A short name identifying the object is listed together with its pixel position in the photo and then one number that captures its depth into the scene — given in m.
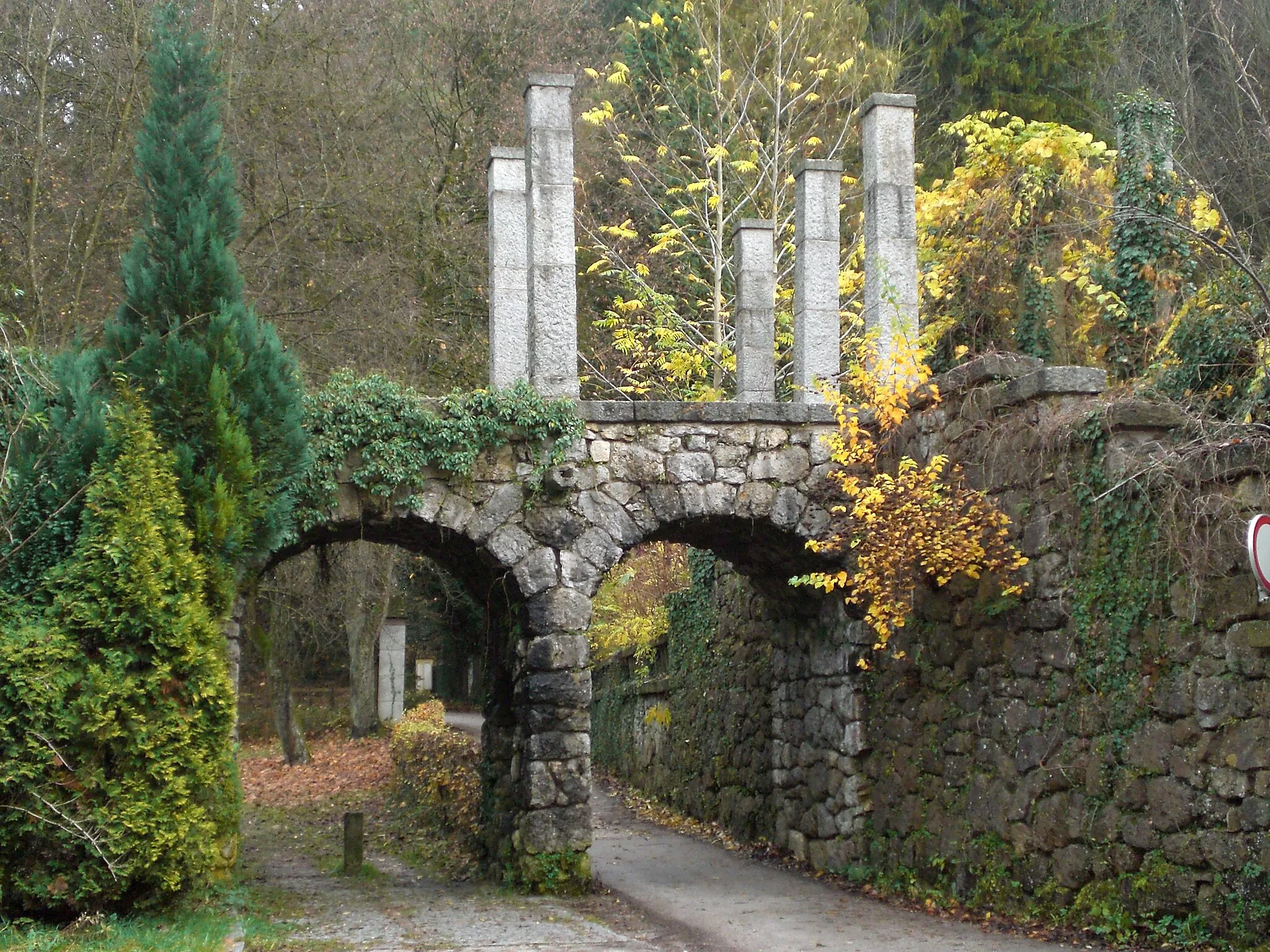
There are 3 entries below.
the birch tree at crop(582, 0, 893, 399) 18.14
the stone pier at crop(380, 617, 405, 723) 24.09
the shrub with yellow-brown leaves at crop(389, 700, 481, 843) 12.99
